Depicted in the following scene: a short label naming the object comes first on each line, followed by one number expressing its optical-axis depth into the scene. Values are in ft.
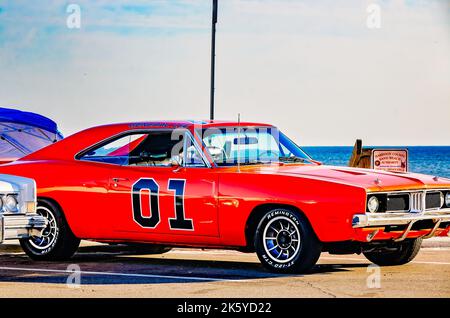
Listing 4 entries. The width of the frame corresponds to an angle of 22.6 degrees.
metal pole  79.92
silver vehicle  39.60
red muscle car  37.78
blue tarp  100.17
